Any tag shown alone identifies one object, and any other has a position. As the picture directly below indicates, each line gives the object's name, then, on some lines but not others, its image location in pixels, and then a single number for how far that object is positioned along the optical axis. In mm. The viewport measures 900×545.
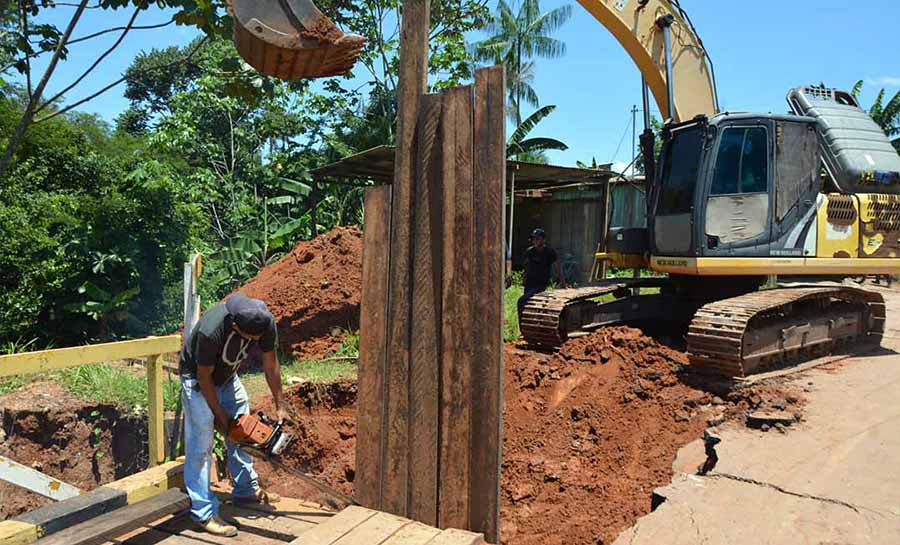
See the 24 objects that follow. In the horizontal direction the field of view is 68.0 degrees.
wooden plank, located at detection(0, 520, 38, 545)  3068
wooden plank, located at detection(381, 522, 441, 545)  2707
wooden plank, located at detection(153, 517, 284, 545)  3434
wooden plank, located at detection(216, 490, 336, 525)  3738
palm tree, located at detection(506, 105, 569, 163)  17406
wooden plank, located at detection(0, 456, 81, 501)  3637
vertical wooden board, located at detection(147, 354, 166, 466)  4098
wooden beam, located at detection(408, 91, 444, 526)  2910
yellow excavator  6520
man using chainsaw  3555
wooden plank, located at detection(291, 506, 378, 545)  2729
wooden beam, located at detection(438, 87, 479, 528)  2836
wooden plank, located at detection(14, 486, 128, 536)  3271
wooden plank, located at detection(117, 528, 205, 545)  3420
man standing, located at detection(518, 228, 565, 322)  8570
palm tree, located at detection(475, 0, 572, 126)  24688
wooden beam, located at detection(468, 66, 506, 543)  2777
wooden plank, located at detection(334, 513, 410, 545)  2719
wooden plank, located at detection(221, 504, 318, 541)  3504
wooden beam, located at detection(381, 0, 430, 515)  2926
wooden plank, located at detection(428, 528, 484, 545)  2689
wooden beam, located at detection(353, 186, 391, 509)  3037
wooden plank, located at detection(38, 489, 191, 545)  3115
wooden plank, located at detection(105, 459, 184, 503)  3703
